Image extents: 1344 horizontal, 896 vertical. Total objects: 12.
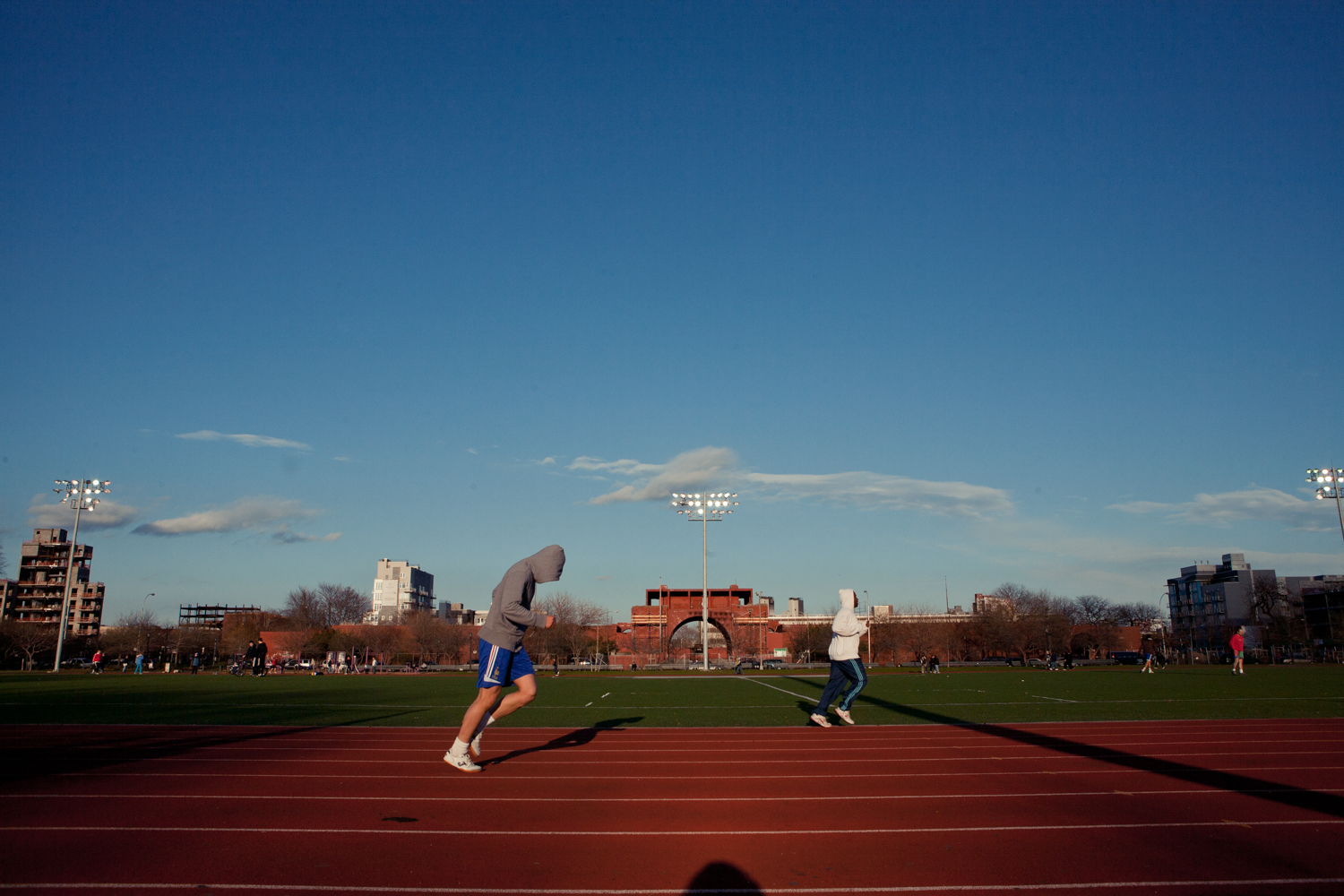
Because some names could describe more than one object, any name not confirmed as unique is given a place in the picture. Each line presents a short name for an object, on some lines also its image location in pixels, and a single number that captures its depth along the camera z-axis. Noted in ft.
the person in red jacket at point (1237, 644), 88.43
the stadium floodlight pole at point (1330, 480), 138.72
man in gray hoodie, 24.52
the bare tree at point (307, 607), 328.70
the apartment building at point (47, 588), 365.81
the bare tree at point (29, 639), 206.04
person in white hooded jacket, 37.01
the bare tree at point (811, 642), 285.43
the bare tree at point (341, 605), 342.44
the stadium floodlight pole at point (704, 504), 151.84
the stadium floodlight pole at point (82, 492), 162.61
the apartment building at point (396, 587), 623.36
